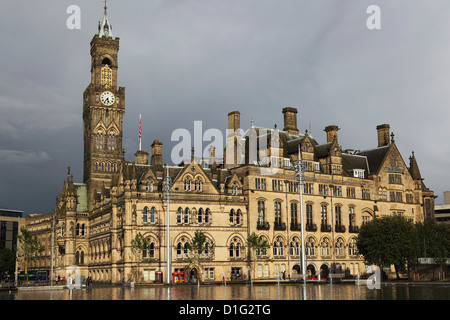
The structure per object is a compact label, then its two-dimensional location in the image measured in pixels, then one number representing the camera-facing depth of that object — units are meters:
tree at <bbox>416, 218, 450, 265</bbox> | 85.81
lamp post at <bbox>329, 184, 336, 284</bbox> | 97.35
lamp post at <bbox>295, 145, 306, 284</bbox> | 62.91
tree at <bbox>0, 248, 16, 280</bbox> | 130.94
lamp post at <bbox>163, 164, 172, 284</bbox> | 69.12
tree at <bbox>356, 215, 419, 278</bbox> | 83.12
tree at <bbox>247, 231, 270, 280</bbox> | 84.31
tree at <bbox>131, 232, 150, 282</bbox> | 78.62
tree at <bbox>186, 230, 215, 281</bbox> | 80.62
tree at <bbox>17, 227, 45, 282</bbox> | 103.00
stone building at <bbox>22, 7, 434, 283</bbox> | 83.81
